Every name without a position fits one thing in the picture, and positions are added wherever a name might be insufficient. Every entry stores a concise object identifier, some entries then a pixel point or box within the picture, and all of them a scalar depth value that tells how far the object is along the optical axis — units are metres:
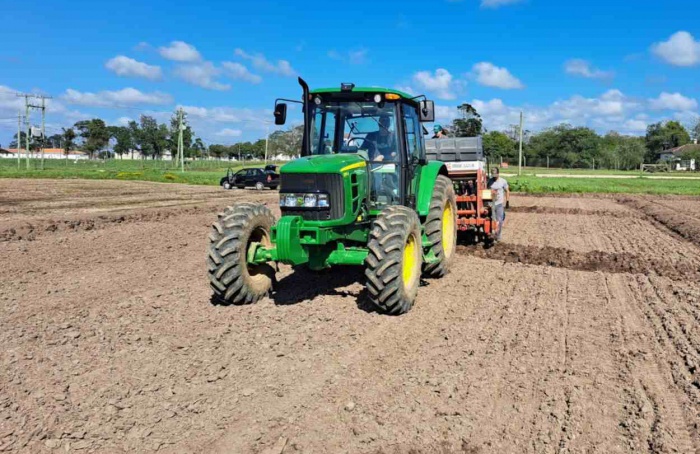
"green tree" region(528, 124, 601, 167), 88.25
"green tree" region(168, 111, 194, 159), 84.10
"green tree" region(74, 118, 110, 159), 99.62
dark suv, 33.25
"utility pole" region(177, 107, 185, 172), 56.03
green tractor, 6.18
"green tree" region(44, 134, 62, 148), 129.38
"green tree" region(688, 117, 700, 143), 110.69
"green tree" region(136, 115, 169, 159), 91.06
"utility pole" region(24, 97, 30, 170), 56.58
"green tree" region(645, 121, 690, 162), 102.81
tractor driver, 7.34
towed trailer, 10.86
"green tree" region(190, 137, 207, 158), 101.84
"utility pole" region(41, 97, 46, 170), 57.09
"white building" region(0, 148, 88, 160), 128.80
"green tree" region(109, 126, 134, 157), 105.69
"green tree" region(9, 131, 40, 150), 58.99
